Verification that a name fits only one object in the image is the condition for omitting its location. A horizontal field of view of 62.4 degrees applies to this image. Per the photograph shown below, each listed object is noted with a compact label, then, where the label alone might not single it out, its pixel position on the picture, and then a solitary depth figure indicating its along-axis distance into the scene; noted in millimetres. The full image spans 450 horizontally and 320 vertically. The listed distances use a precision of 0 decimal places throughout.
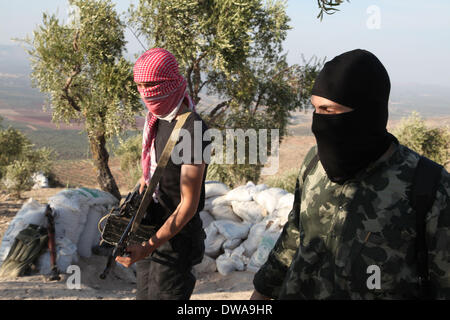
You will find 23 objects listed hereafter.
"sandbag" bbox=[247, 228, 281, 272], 4562
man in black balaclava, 963
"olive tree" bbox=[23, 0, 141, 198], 6855
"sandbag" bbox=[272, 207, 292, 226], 4848
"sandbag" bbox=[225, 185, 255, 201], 5508
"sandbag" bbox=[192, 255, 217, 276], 4754
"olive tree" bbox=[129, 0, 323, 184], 8203
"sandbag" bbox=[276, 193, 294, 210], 5054
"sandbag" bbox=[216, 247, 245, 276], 4703
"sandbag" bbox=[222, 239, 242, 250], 4940
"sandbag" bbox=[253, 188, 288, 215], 5254
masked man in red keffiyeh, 1671
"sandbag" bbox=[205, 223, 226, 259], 4956
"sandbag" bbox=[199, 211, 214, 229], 5377
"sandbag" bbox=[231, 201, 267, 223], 5305
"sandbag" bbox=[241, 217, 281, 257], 4828
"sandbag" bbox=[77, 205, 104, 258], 4686
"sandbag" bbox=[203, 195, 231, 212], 5566
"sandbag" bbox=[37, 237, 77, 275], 4078
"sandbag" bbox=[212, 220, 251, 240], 5008
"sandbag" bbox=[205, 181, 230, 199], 5801
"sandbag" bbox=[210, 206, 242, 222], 5449
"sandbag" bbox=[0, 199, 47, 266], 4096
